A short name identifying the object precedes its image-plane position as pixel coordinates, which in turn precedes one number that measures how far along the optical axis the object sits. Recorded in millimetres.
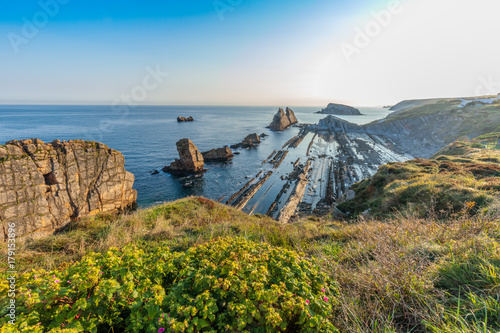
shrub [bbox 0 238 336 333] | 2393
